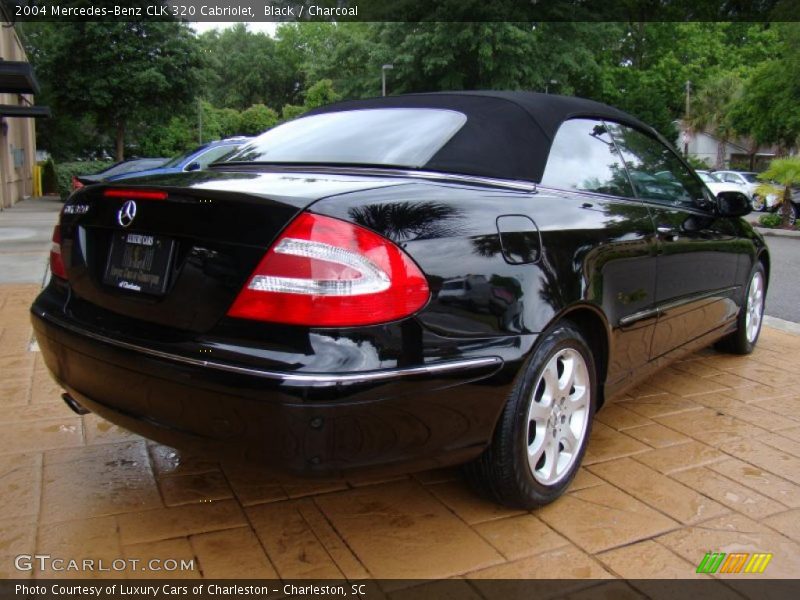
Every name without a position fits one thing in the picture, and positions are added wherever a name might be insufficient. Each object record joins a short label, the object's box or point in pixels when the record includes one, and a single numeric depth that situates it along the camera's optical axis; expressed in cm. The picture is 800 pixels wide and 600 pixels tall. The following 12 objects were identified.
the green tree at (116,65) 2258
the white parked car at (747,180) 2185
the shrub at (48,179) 2843
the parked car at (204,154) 906
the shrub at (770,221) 1686
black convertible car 197
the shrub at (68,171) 2224
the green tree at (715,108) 4059
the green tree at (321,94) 4081
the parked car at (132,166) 1225
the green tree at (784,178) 1583
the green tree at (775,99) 2280
